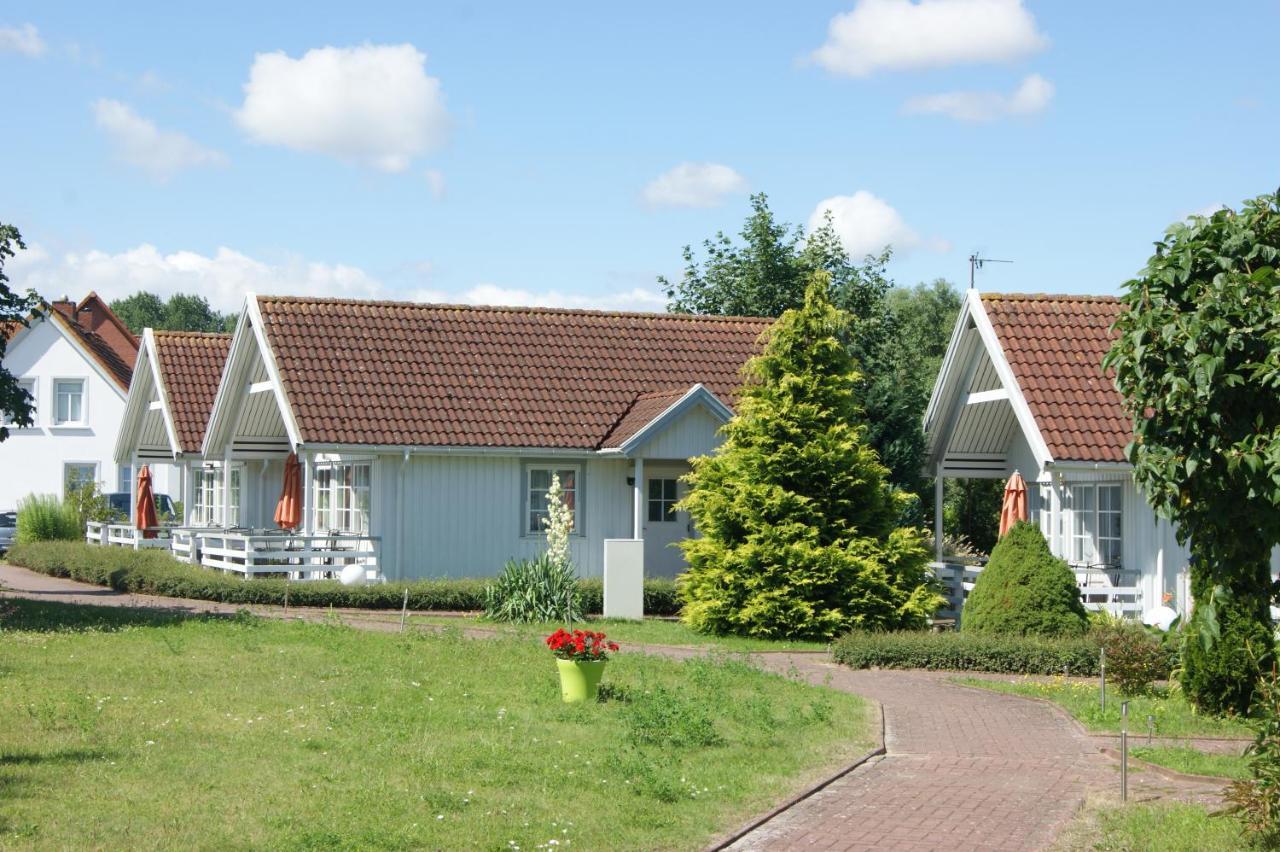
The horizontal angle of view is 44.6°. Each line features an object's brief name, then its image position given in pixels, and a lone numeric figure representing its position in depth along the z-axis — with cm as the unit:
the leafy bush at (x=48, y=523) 4047
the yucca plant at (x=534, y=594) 2392
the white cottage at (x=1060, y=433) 2220
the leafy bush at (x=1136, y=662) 1641
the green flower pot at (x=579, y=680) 1519
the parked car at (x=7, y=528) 4250
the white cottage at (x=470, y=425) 2905
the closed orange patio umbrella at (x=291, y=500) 3250
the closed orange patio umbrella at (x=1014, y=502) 2433
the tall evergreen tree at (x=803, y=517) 2208
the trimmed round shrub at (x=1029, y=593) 1984
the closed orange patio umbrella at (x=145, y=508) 3609
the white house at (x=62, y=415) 5603
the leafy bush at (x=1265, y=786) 895
